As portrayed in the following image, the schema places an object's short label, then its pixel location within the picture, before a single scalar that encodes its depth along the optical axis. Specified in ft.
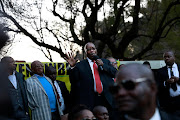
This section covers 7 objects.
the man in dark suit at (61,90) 19.74
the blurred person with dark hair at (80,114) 11.41
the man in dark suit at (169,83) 19.82
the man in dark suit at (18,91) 16.81
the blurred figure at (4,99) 4.33
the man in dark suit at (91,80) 16.93
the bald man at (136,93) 5.66
